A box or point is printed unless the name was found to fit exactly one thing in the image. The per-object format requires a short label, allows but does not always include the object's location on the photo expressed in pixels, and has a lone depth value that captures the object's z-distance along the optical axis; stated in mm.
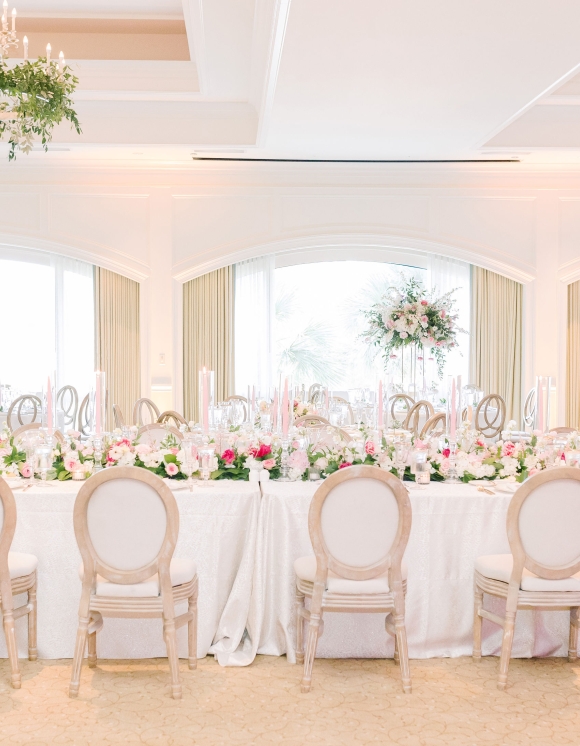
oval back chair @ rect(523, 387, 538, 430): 8953
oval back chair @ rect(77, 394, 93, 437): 9609
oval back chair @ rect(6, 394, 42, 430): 9109
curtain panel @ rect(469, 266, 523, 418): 10797
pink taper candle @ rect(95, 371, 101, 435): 4941
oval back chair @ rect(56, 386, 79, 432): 10086
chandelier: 4512
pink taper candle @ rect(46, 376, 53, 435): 4844
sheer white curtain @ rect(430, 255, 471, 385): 11062
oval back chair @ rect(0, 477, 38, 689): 3785
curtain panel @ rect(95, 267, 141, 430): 10547
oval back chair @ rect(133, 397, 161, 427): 8501
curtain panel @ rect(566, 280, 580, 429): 10664
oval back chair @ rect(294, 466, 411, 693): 3809
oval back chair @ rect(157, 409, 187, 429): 7711
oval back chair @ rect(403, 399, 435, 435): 8370
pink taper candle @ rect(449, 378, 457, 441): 4763
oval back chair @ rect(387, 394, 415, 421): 9242
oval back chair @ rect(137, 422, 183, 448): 6055
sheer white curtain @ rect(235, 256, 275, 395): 10961
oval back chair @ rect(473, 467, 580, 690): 3832
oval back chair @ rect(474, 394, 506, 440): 9195
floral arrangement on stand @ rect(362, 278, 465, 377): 9727
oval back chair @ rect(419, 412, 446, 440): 7044
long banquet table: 4281
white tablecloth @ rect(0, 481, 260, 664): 4262
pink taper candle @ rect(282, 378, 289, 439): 4871
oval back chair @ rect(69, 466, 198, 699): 3711
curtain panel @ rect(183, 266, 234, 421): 10594
